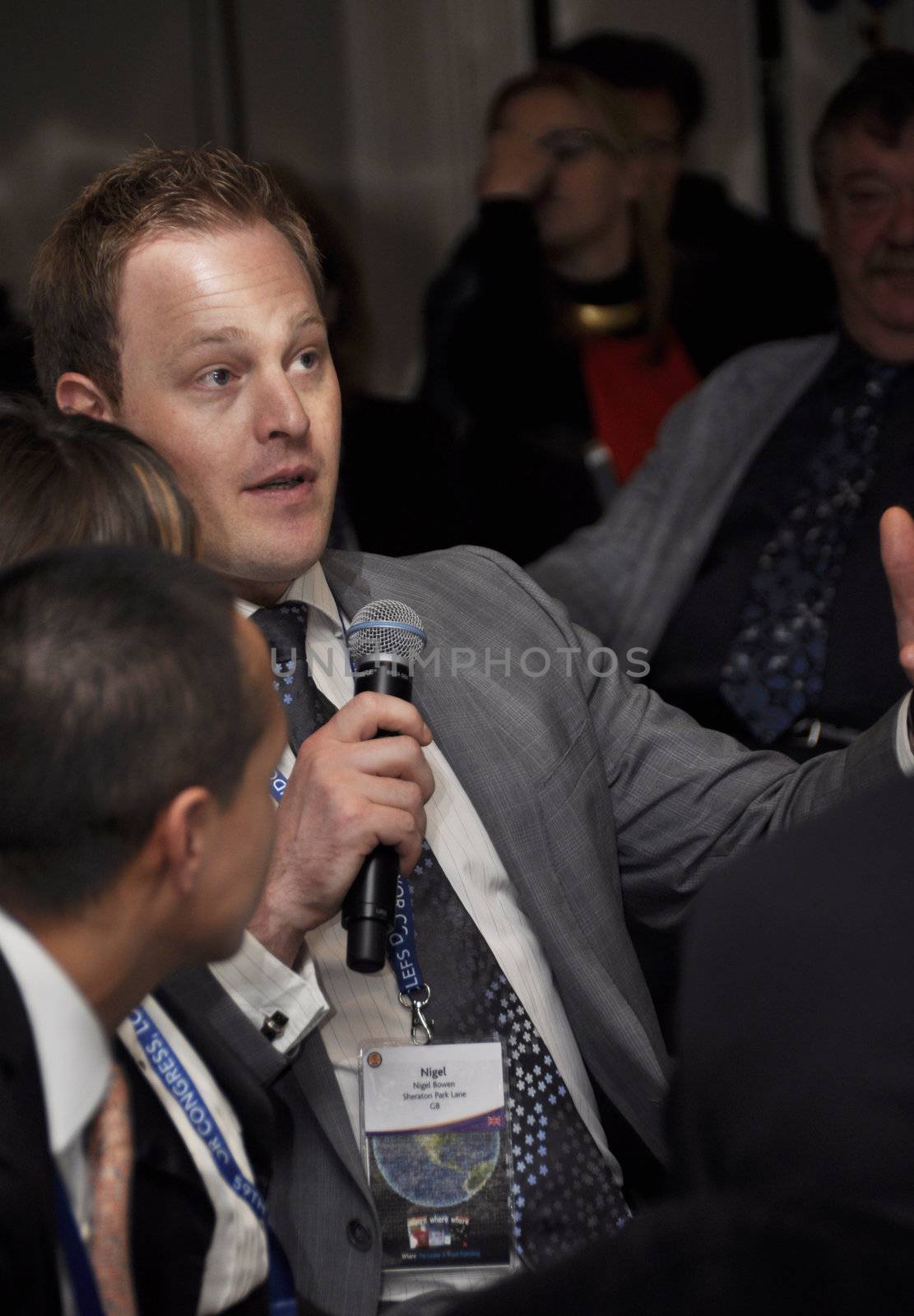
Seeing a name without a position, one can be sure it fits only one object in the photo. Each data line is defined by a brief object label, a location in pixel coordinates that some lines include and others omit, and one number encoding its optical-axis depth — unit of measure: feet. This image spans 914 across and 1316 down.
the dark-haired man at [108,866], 12.48
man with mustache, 15.69
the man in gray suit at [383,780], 13.35
